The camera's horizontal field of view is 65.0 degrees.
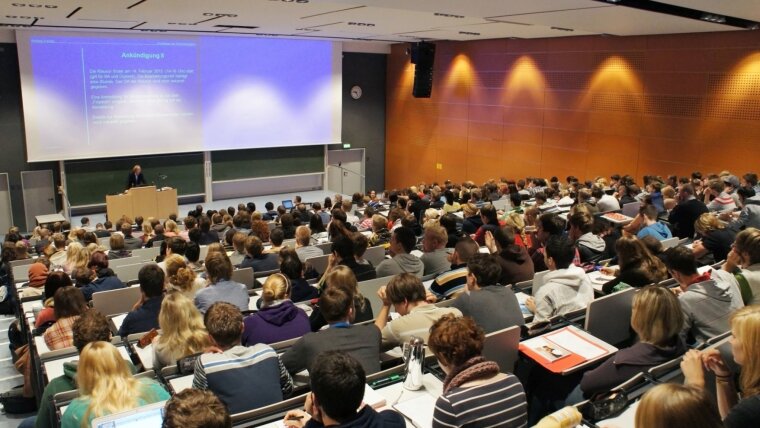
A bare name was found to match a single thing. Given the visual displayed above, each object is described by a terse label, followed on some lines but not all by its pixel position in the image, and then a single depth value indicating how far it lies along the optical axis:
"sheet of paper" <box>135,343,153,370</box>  3.66
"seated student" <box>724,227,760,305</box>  3.91
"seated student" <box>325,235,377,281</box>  5.22
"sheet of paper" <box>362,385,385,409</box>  2.79
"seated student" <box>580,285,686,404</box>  2.99
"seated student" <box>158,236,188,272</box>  6.32
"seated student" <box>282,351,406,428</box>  2.26
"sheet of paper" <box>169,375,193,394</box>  3.09
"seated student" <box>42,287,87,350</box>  4.02
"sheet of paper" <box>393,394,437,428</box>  2.69
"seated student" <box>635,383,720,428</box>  1.95
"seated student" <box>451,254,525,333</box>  3.65
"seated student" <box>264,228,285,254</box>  6.75
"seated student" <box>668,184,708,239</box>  7.07
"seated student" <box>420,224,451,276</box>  5.57
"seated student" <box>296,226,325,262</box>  6.42
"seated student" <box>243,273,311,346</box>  3.67
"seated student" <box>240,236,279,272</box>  6.16
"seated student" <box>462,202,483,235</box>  7.51
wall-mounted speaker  14.62
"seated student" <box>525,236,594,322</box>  3.95
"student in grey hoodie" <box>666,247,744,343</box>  3.58
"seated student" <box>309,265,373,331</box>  3.95
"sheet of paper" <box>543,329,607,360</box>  3.27
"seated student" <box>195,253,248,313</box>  4.58
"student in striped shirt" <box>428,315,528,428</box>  2.46
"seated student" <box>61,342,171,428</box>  2.66
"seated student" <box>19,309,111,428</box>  3.02
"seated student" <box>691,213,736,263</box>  5.55
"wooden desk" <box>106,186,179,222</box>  12.86
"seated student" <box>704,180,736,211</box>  7.96
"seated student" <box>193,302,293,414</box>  2.86
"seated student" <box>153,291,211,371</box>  3.50
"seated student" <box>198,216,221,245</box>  8.13
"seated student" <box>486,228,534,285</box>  4.95
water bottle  3.03
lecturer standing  13.48
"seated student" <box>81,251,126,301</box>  5.43
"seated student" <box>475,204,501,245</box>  6.63
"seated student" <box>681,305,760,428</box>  2.30
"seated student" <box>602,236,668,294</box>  4.29
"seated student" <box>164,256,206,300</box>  4.92
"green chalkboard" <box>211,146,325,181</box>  15.66
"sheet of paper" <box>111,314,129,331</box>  4.61
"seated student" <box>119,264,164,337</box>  4.24
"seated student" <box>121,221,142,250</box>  8.26
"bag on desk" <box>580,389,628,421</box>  2.72
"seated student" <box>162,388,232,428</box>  2.00
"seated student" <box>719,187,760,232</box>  6.45
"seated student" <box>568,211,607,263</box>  5.69
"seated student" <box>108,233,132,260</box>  7.48
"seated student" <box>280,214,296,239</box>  8.22
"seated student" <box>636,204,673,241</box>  6.27
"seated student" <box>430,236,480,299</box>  4.51
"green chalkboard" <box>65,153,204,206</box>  13.67
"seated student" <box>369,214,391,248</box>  7.18
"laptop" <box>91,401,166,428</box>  2.41
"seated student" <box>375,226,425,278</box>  5.25
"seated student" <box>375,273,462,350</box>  3.46
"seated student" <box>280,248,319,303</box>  4.84
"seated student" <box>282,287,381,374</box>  3.13
